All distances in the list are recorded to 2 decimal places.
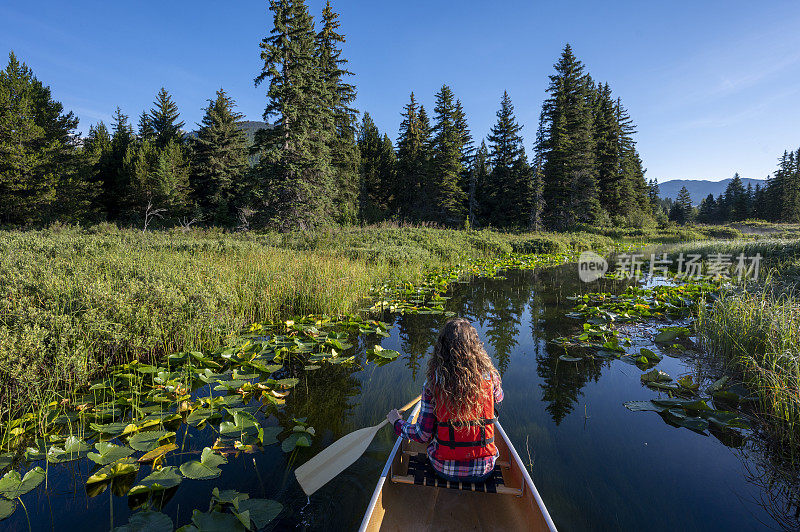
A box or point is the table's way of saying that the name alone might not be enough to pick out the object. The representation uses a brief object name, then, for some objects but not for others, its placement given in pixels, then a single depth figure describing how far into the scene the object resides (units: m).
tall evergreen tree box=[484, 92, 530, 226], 31.44
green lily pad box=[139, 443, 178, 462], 2.63
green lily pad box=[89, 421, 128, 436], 2.83
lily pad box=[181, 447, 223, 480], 2.41
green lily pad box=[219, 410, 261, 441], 3.01
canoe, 2.08
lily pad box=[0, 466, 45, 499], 2.20
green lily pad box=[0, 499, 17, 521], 2.04
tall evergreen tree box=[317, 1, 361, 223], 26.16
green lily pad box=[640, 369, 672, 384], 4.41
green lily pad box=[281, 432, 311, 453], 2.92
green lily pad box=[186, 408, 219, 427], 3.14
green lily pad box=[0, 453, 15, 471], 2.50
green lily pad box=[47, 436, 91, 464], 2.52
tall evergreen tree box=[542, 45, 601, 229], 28.86
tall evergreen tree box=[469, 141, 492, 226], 33.16
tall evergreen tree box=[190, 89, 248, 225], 29.08
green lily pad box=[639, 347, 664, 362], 5.01
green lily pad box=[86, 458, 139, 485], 2.44
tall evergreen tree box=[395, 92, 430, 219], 33.25
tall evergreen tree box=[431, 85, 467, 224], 30.06
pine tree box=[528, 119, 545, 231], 28.37
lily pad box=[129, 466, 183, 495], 2.33
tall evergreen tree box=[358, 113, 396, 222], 35.88
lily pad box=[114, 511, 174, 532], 1.99
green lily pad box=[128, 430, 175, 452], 2.73
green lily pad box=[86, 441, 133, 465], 2.54
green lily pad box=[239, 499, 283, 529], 2.15
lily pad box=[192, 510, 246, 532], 2.03
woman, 2.23
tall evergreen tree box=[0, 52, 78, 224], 20.53
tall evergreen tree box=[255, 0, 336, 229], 17.19
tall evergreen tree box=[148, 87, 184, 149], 34.28
